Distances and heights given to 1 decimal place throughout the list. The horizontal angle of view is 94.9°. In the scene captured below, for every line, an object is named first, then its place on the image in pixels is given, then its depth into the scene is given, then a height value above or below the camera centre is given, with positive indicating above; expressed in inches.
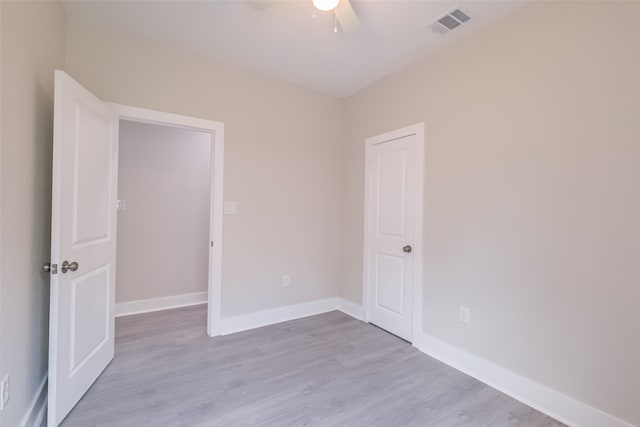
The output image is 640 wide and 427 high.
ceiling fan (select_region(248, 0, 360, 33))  69.2 +51.7
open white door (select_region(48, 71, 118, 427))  64.9 -8.6
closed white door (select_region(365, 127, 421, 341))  111.9 -6.3
